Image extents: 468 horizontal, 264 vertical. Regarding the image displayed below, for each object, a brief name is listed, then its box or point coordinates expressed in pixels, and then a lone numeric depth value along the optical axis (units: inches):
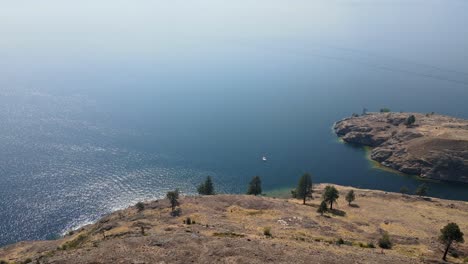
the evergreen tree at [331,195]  4539.9
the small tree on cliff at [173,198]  4090.6
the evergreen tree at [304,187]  4963.1
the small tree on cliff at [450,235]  3100.4
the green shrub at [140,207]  4325.8
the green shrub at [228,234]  3056.1
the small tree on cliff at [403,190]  6240.2
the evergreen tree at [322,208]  4266.7
